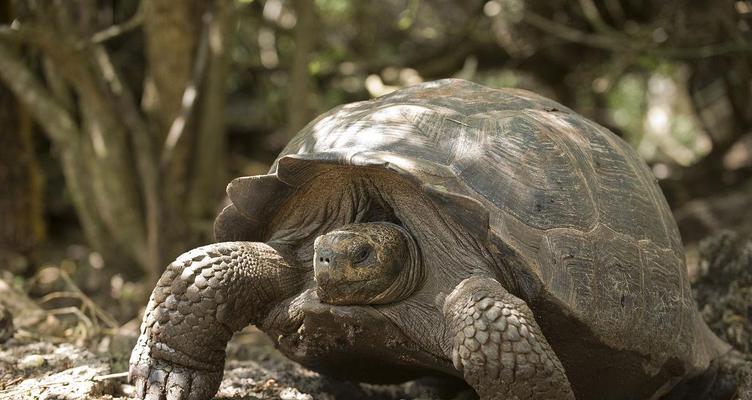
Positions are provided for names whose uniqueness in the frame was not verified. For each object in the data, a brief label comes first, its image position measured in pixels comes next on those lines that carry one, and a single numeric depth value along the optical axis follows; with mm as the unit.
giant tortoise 2580
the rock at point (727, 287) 3975
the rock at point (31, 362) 3139
